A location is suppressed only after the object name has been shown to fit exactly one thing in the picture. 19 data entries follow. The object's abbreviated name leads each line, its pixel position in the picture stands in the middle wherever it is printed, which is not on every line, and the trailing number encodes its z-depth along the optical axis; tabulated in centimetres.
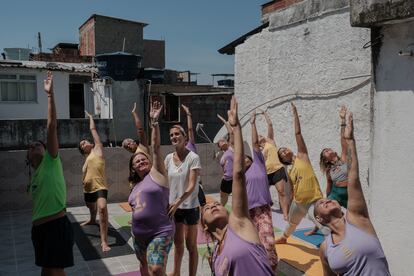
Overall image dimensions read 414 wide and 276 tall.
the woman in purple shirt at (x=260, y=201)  484
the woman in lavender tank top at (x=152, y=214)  412
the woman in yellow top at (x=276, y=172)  816
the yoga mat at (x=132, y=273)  581
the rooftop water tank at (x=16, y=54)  2650
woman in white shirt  503
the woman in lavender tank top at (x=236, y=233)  254
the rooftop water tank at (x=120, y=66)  1809
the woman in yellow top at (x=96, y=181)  684
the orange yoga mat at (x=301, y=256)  576
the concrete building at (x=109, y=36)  2919
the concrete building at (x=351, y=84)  478
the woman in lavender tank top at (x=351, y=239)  287
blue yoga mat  686
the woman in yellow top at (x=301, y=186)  627
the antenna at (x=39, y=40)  3484
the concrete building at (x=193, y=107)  1969
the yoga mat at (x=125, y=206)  963
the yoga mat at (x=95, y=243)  658
